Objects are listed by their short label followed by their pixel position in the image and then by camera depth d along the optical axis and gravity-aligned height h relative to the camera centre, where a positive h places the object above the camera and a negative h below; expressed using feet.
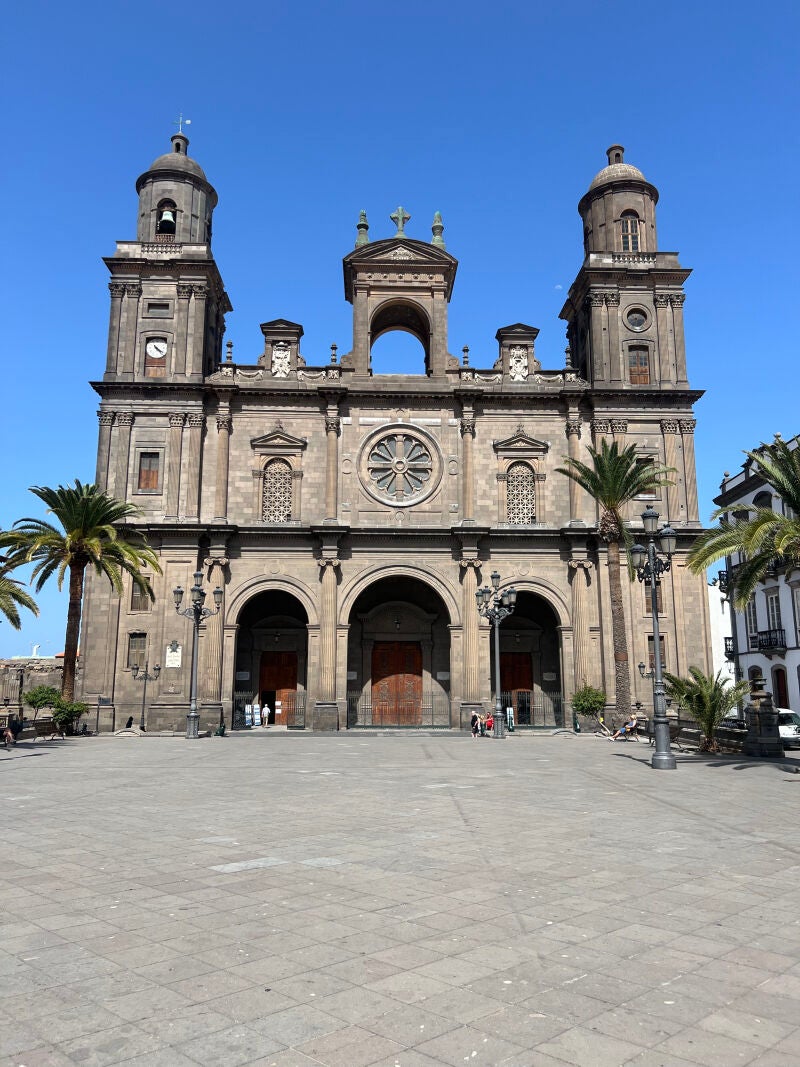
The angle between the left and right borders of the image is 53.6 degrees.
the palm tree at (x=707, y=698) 71.41 -1.98
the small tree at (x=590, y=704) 109.91 -3.72
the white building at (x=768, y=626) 143.02 +9.57
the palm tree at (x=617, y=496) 105.09 +23.83
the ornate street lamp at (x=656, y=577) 63.00 +8.65
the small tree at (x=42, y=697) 102.73 -2.42
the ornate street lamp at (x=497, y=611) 99.60 +8.44
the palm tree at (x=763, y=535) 59.88 +10.96
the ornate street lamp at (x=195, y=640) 96.99 +4.64
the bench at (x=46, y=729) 96.89 -6.21
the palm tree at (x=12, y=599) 88.07 +8.95
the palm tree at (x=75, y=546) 99.09 +16.38
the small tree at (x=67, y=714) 98.68 -4.47
